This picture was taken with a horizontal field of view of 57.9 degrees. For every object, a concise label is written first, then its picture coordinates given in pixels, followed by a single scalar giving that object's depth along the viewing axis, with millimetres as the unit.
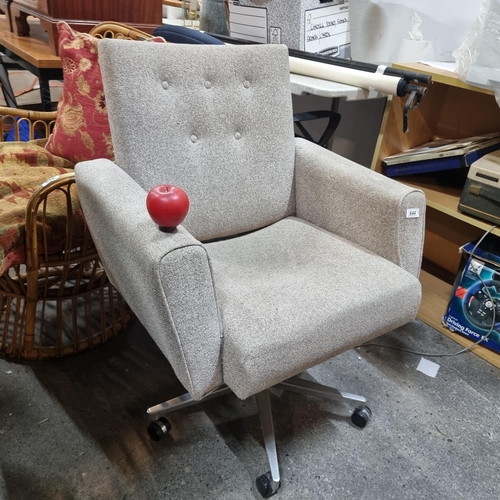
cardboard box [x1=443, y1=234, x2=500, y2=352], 1489
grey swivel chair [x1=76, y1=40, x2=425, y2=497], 820
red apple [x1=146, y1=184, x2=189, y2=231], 746
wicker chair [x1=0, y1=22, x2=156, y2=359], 1159
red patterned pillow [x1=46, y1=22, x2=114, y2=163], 1325
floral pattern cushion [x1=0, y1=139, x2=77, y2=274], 1121
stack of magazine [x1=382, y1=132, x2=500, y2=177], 1557
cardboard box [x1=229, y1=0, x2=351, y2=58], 1671
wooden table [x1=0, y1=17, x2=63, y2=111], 1573
